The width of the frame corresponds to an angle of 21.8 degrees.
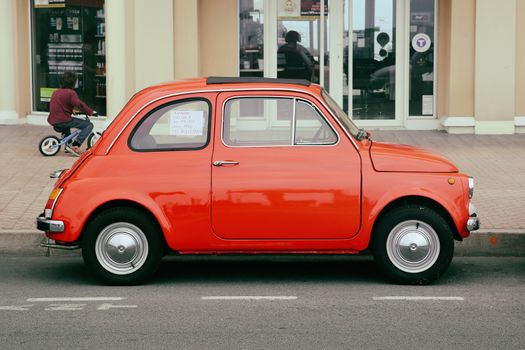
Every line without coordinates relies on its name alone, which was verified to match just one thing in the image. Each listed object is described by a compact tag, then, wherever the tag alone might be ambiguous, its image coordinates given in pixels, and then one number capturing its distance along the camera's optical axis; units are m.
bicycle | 19.66
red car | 10.80
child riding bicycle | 19.68
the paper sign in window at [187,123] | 11.06
